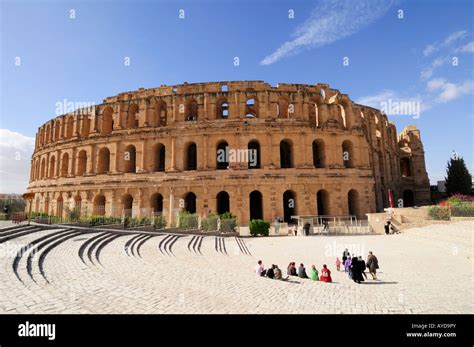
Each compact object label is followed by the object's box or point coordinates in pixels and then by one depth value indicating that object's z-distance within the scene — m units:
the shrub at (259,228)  18.58
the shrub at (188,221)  17.97
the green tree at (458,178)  34.00
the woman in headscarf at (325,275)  8.21
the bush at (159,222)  17.32
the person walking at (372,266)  8.58
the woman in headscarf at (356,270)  8.13
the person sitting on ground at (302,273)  8.84
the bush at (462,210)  15.83
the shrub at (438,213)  16.88
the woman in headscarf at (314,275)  8.40
